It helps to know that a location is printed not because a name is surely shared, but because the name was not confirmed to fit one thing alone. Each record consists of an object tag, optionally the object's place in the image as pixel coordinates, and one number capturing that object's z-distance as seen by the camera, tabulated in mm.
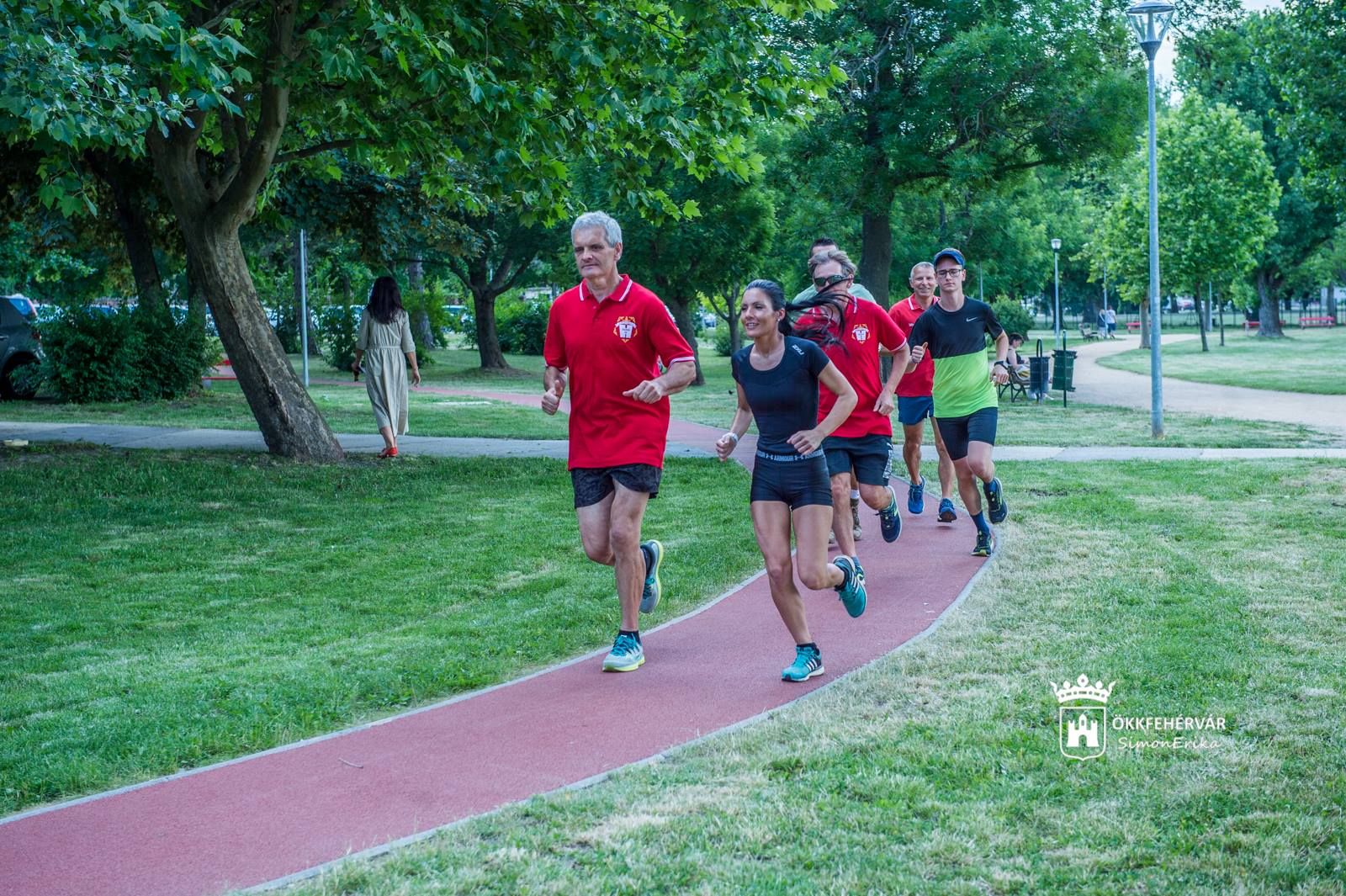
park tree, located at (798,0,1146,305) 22375
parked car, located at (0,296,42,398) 23391
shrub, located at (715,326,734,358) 54469
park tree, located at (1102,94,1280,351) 48844
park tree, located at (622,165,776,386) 32625
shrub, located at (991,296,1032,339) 59469
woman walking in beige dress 14680
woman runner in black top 6172
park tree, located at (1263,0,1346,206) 20656
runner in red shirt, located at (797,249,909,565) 8414
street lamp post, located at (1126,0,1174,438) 16781
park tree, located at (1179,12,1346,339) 61375
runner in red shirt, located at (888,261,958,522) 10789
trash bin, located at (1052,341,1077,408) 24406
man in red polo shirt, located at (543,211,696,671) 6422
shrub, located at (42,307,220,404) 22953
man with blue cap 9266
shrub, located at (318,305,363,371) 38656
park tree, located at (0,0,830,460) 8648
